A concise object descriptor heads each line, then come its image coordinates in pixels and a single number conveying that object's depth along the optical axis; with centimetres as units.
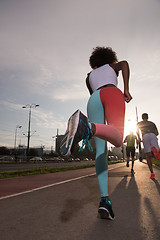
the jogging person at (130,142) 788
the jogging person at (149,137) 511
